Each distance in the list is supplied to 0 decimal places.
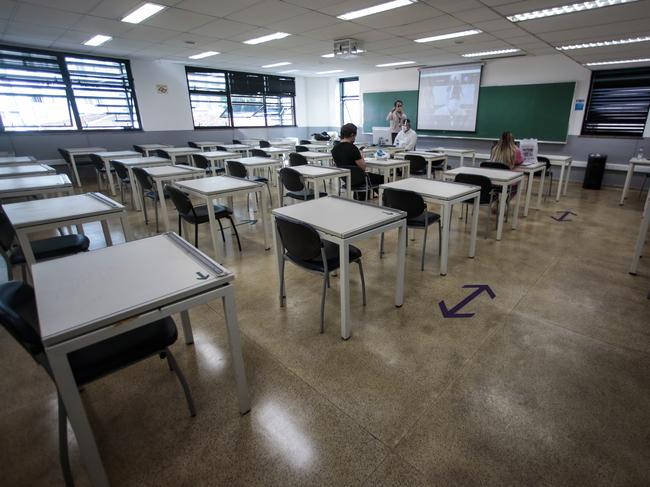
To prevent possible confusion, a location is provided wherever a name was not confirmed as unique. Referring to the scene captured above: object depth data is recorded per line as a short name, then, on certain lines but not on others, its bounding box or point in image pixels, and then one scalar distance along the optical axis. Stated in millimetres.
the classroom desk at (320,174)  4188
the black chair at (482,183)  3814
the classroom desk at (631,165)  5305
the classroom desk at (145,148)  7713
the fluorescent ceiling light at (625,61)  6186
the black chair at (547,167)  5841
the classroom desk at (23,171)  4069
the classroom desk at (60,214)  2236
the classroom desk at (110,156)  6156
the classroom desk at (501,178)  3846
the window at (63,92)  6977
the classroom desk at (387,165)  5039
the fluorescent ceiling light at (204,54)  7277
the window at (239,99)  9773
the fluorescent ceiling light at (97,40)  5898
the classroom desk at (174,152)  6536
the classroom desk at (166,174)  4031
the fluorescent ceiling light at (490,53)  6797
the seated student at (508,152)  4773
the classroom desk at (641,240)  2803
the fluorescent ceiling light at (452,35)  5297
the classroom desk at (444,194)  2986
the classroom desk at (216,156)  5730
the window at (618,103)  6812
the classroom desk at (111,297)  1114
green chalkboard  7500
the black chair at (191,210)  3227
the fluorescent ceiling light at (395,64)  8540
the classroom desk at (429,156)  5915
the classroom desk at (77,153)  6871
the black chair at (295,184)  4320
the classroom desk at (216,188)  3254
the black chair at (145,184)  4270
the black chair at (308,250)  2070
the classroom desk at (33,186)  3133
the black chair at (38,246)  2252
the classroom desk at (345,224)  2037
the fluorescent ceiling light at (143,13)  4281
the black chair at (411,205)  3039
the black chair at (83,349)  1089
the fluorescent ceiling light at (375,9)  4062
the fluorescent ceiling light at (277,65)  8531
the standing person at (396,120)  7387
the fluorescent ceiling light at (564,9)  3666
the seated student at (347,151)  4366
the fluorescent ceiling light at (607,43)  4855
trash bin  6930
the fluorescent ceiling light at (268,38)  5634
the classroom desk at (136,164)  5062
